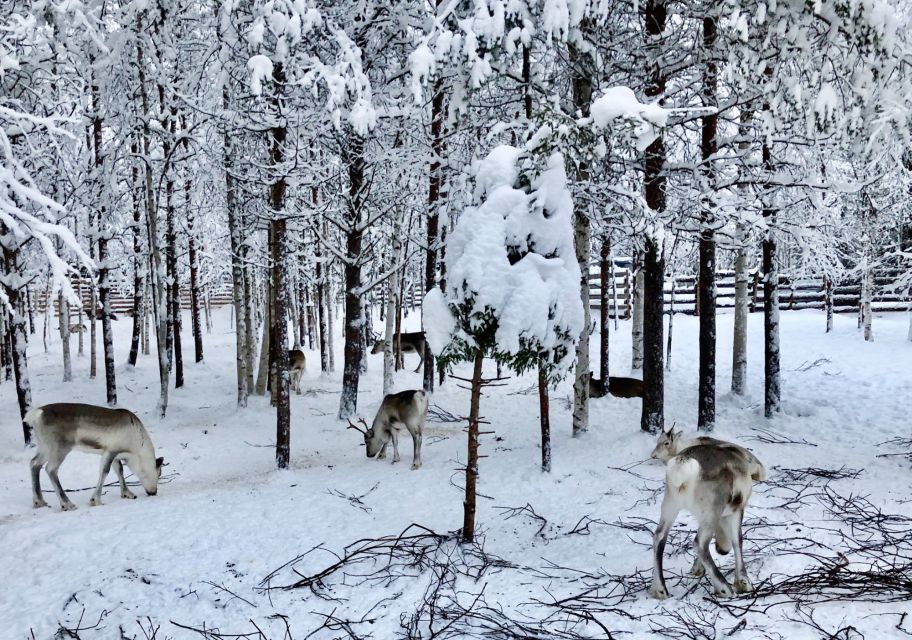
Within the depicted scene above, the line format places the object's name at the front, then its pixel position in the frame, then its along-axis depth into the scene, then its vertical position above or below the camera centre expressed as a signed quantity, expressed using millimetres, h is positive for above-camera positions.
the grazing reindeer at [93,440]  8797 -2025
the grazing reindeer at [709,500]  4762 -1636
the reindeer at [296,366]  18173 -1947
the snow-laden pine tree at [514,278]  6238 +204
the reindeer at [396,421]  10984 -2228
